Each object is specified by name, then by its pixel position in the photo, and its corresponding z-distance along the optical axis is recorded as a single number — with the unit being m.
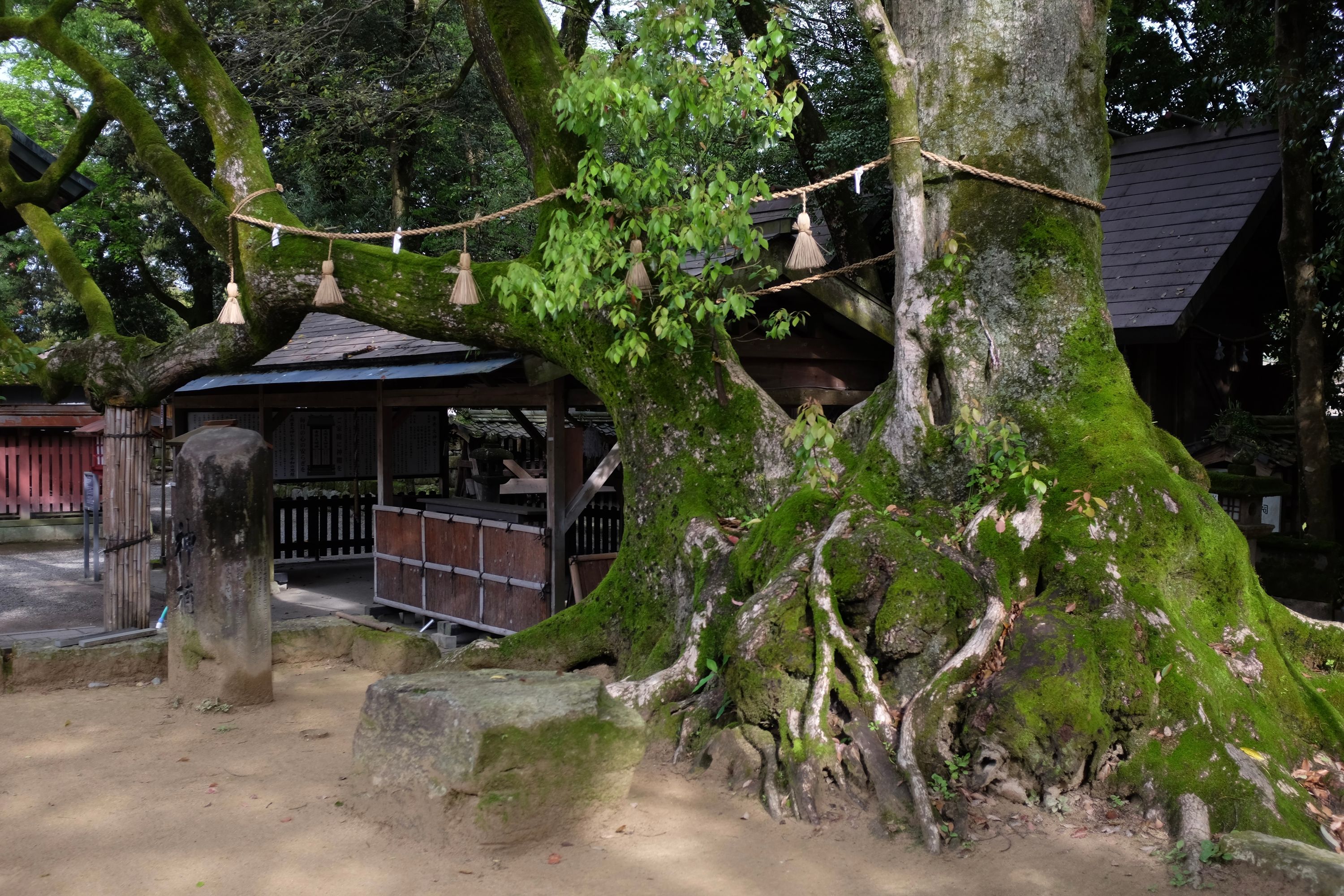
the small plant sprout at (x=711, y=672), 5.66
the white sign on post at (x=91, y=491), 15.35
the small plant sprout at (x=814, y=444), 5.60
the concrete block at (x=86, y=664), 7.97
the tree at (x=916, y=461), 4.77
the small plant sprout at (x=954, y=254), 5.84
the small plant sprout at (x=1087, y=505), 5.24
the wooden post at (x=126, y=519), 9.74
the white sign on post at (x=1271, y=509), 10.06
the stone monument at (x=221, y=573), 7.18
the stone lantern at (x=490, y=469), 13.20
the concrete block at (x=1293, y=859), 3.73
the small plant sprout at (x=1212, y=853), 4.09
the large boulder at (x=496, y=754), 4.55
